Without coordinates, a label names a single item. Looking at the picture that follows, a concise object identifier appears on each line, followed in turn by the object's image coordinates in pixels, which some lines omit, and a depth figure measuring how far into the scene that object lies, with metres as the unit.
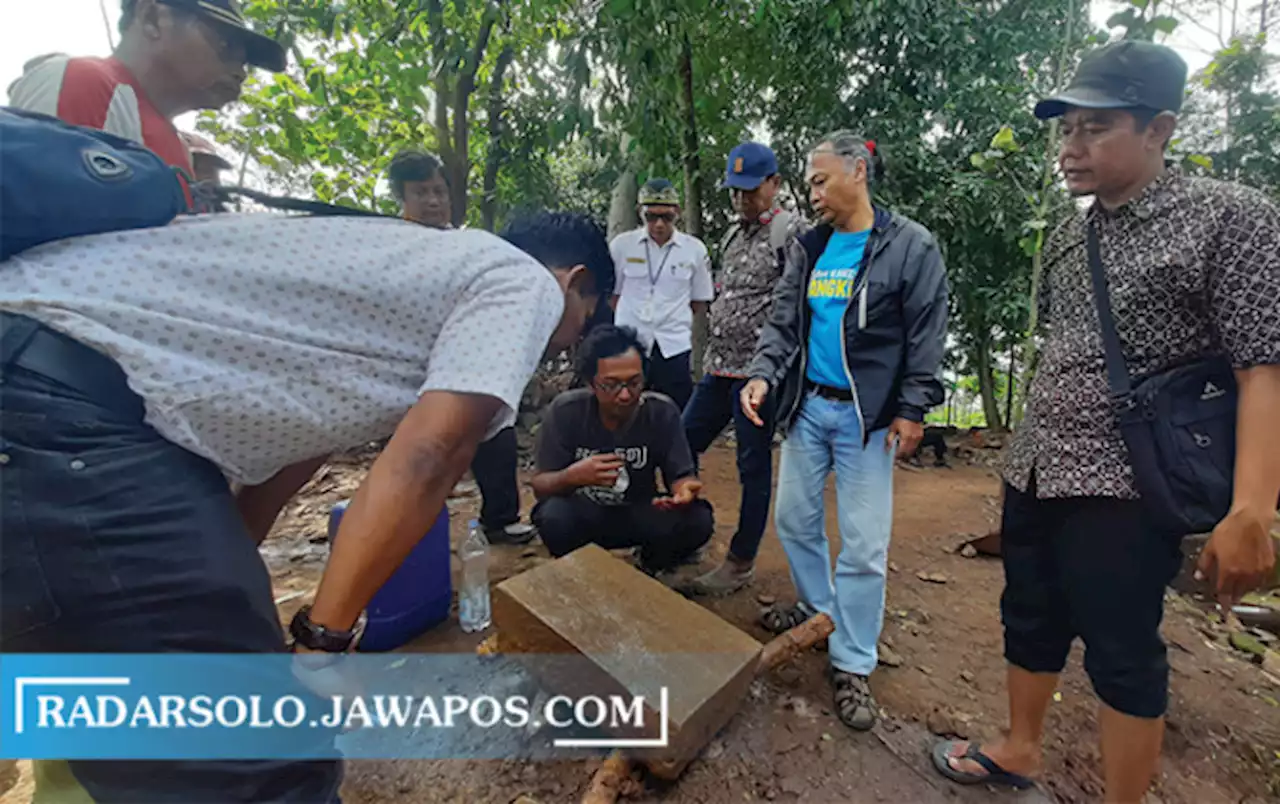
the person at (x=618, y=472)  2.86
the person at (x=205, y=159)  2.95
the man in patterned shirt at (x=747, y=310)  2.99
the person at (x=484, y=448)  3.71
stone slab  1.83
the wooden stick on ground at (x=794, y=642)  2.30
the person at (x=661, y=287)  3.96
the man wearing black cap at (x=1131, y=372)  1.32
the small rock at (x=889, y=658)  2.58
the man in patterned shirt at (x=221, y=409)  0.89
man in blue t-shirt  2.20
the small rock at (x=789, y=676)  2.41
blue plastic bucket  2.56
